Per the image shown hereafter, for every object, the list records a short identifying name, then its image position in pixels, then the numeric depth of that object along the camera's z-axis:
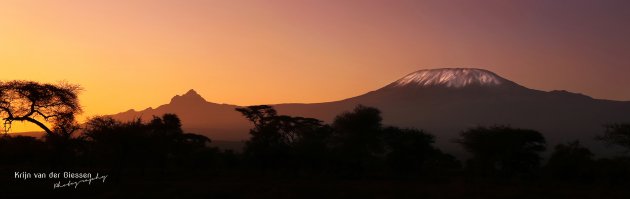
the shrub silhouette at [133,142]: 40.53
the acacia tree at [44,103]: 41.28
